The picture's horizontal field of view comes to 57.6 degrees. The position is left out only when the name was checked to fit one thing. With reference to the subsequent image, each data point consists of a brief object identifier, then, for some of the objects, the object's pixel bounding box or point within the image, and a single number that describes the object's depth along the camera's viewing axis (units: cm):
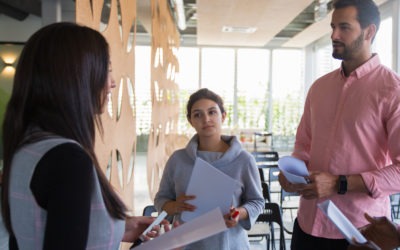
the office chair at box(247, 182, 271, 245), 308
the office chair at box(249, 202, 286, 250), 262
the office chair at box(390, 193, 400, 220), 491
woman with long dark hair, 76
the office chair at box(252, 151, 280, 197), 497
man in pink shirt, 143
